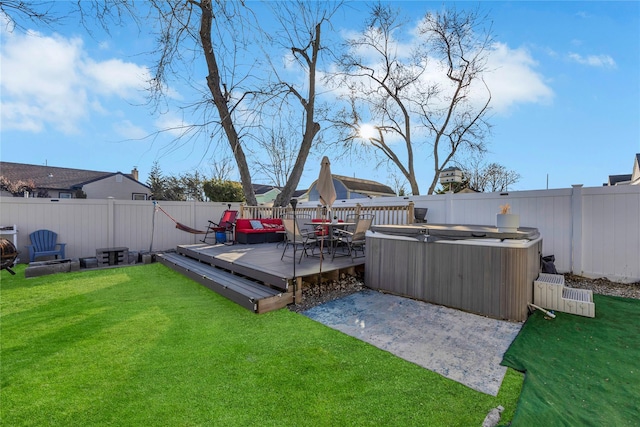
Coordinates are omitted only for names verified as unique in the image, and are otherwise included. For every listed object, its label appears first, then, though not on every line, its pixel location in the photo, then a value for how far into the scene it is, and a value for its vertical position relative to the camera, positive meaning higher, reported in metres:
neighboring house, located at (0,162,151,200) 18.72 +1.70
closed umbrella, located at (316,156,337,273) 5.95 +0.50
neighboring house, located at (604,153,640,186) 13.84 +1.83
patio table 4.99 -0.44
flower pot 3.54 -0.19
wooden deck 3.70 -1.07
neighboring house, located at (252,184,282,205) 25.71 +1.15
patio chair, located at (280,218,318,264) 4.68 -0.47
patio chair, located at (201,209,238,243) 8.10 -0.47
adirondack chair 6.43 -0.94
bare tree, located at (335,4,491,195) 12.36 +5.74
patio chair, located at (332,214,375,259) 4.85 -0.53
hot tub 3.18 -0.74
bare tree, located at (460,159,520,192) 18.80 +2.10
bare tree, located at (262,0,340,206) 8.84 +4.85
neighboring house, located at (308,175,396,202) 20.55 +1.47
